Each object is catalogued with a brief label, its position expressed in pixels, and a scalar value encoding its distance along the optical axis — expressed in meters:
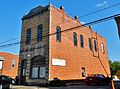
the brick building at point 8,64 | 19.85
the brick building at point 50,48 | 11.69
